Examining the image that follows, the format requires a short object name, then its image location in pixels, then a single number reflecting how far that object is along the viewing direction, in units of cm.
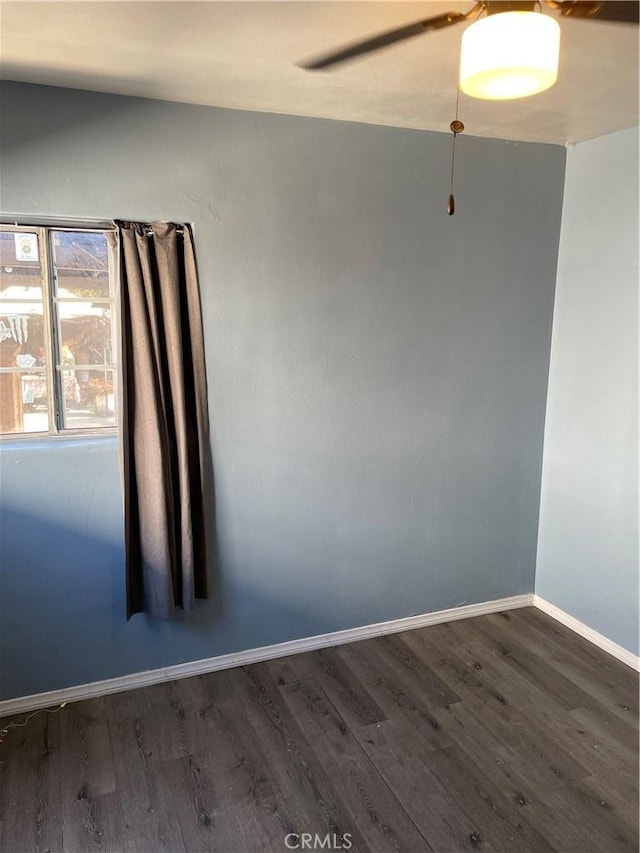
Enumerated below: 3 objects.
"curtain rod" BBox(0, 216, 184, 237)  227
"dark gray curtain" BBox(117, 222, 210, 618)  236
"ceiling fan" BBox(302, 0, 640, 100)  125
